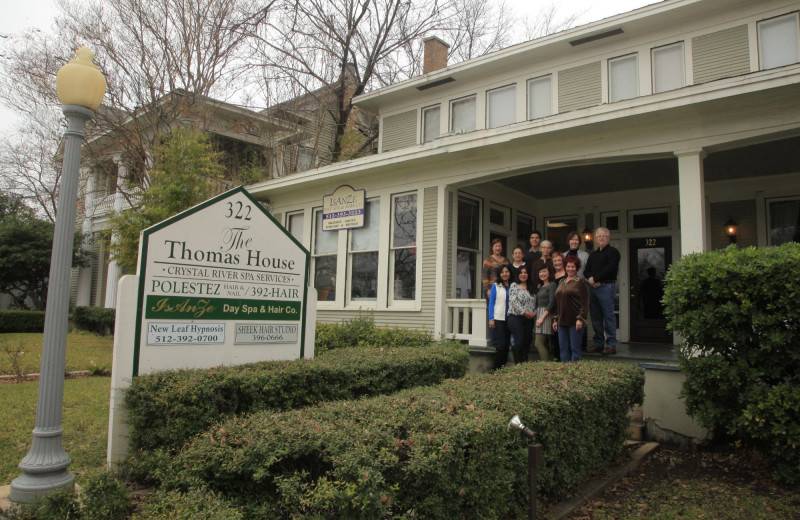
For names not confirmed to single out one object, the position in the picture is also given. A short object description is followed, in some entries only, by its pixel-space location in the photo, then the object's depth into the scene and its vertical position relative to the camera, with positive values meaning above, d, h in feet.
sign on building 36.11 +6.27
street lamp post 12.03 -0.38
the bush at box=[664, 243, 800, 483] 14.83 -0.90
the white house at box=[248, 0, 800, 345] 25.54 +7.79
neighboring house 56.29 +18.16
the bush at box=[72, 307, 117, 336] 60.80 -2.86
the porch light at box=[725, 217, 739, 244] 31.99 +4.82
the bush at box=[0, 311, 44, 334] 61.66 -3.25
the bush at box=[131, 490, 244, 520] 7.93 -3.18
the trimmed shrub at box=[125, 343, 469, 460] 12.85 -2.40
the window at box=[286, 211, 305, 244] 40.78 +5.75
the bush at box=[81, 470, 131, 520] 9.40 -3.57
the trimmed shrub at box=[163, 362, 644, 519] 8.21 -2.65
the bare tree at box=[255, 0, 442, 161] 64.75 +31.32
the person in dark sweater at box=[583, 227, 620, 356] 25.30 +0.88
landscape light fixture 9.98 -2.69
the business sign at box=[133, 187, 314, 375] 15.16 +0.29
